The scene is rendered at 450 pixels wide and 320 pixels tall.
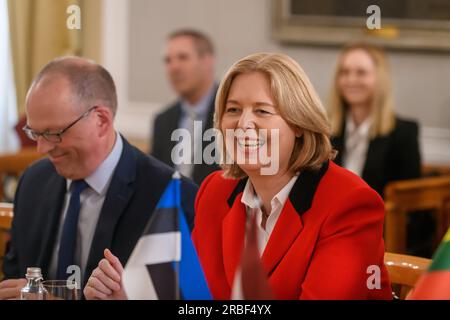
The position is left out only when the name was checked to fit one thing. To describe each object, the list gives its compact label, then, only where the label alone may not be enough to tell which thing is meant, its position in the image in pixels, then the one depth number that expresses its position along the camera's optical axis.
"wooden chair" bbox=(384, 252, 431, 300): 4.15
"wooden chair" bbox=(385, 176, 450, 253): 7.41
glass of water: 3.61
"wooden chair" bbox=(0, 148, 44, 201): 8.52
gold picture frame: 10.26
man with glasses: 4.69
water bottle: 3.69
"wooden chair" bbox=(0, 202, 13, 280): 5.31
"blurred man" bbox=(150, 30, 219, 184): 9.09
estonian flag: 3.11
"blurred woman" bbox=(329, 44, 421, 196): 8.81
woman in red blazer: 3.75
